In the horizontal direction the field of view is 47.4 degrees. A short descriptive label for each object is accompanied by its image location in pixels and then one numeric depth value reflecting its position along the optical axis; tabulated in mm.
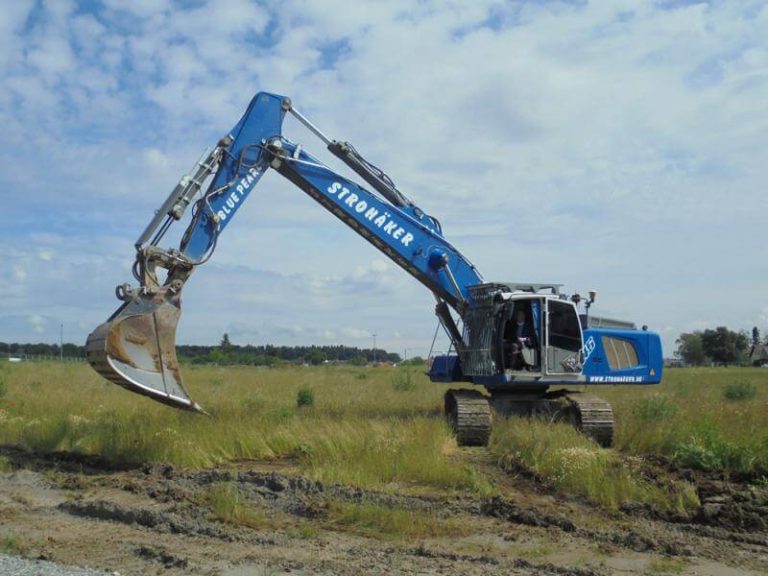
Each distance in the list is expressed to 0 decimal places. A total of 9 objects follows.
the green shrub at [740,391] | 27456
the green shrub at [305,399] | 22447
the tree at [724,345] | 118500
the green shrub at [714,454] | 11422
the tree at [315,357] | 112200
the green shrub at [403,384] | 31789
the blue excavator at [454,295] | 14062
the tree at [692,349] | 119438
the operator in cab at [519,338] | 15609
